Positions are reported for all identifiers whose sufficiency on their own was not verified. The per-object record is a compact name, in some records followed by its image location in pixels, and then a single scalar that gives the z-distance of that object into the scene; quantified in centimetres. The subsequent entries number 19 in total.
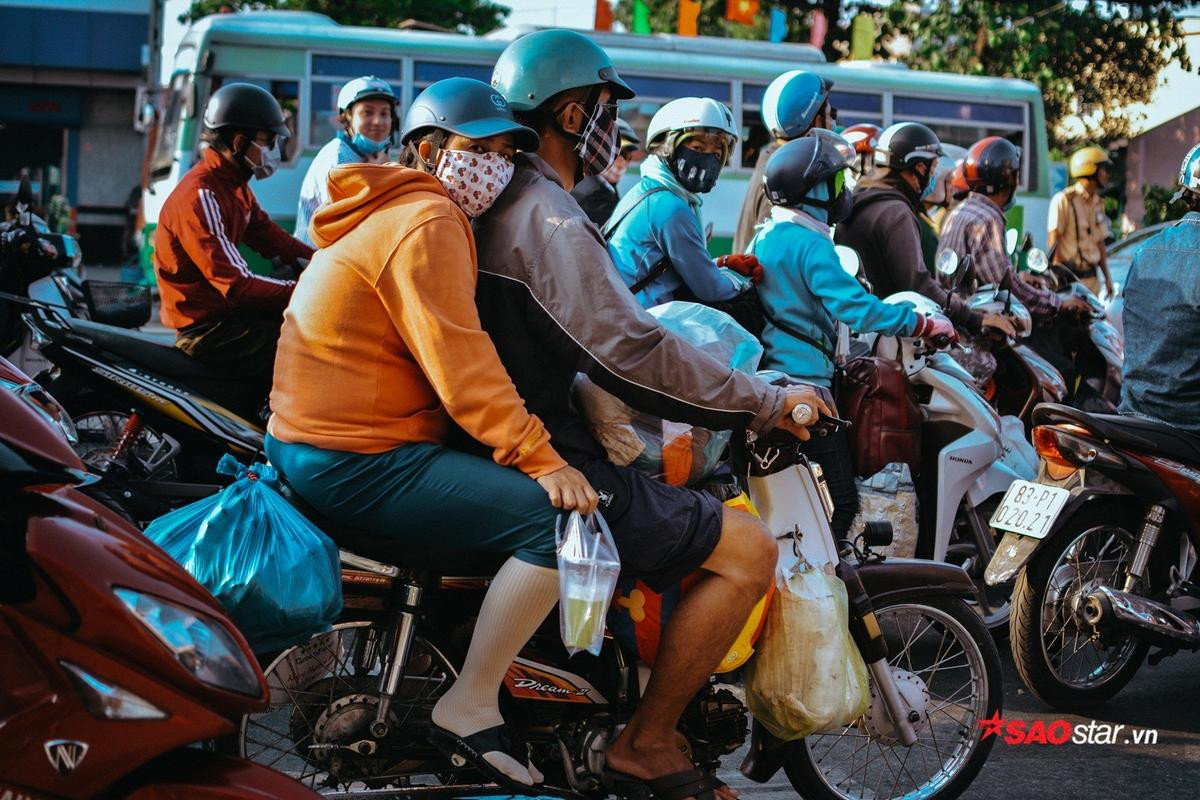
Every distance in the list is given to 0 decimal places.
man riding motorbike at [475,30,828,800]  306
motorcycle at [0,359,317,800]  203
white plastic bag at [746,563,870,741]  326
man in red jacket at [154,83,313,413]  541
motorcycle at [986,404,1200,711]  458
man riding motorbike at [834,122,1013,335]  604
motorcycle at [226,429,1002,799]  307
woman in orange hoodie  292
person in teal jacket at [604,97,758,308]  514
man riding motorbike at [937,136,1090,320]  675
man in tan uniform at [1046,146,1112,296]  1095
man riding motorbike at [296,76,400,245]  684
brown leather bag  482
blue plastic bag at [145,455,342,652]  274
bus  1480
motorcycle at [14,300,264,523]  541
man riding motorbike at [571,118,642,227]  664
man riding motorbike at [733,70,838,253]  623
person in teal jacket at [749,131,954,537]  494
